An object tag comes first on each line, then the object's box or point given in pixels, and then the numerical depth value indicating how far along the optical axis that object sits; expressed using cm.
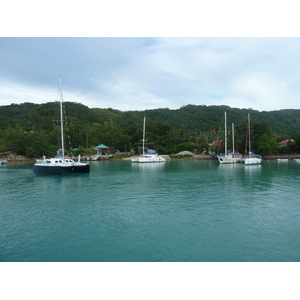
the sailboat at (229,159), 5191
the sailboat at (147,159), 5775
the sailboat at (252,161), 4759
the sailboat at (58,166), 3247
